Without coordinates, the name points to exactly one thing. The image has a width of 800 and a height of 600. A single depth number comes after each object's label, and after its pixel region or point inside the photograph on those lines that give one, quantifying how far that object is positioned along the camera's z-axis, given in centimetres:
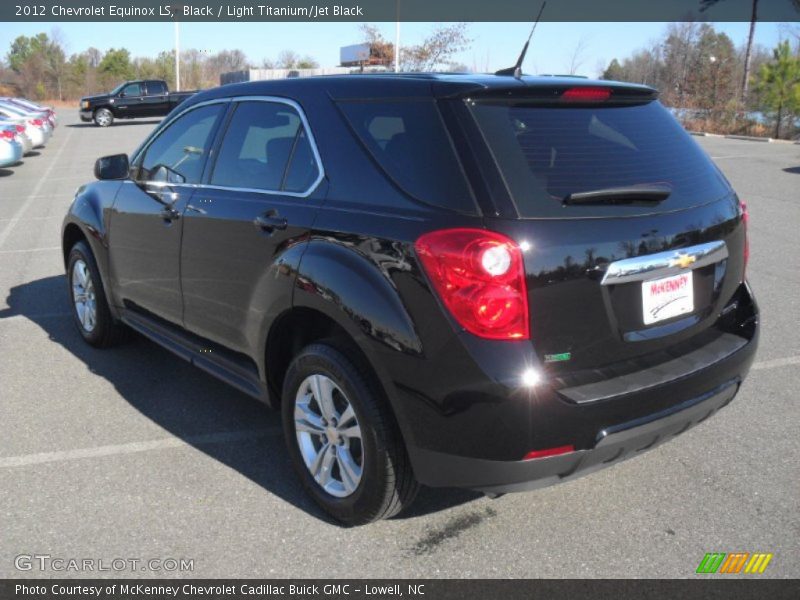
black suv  251
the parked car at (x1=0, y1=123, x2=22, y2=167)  1806
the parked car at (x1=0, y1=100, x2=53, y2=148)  2180
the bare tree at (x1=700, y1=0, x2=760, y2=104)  3262
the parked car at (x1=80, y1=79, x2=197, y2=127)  3372
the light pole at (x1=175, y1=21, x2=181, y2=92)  4622
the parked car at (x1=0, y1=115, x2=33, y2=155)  1967
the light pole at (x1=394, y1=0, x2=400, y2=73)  2673
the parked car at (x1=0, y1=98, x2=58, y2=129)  2590
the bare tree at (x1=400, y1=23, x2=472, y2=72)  2612
